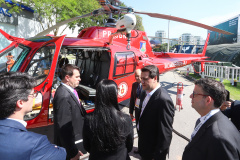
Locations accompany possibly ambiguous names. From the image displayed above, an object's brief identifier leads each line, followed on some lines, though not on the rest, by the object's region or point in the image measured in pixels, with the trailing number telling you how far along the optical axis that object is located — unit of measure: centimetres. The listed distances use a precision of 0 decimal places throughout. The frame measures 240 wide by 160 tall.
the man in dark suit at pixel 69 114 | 205
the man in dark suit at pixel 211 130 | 115
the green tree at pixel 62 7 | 1207
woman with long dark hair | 144
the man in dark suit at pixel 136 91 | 356
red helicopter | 302
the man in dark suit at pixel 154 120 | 192
